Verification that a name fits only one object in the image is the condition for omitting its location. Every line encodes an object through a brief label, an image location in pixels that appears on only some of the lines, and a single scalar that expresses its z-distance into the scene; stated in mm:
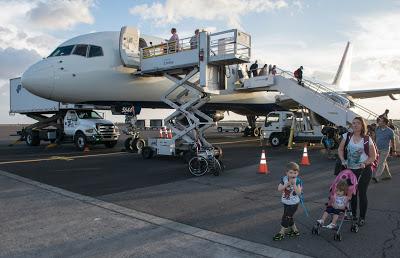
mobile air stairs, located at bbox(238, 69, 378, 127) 15250
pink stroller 5646
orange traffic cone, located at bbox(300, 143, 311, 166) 13344
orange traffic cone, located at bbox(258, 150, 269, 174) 11430
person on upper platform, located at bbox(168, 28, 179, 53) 14742
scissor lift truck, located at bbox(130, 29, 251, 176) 13414
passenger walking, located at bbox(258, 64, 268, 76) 20094
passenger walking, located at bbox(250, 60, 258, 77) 20623
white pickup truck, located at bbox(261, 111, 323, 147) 20219
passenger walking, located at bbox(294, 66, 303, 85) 17933
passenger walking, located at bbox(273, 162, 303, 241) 5512
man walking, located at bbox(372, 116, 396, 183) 10117
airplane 15133
